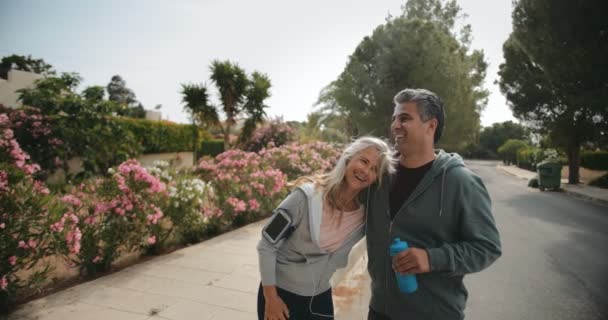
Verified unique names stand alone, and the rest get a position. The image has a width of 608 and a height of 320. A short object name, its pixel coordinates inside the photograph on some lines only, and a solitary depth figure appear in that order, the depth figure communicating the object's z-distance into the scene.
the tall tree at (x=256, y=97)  16.00
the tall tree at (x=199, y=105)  15.49
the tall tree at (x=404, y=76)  26.78
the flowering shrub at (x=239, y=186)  7.49
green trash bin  15.84
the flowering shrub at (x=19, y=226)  3.24
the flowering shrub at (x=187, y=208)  5.50
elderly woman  1.87
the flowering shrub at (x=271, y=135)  18.88
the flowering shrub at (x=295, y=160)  11.22
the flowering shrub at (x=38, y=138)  7.96
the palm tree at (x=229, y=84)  15.67
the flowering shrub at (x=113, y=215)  4.25
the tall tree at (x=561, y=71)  14.52
